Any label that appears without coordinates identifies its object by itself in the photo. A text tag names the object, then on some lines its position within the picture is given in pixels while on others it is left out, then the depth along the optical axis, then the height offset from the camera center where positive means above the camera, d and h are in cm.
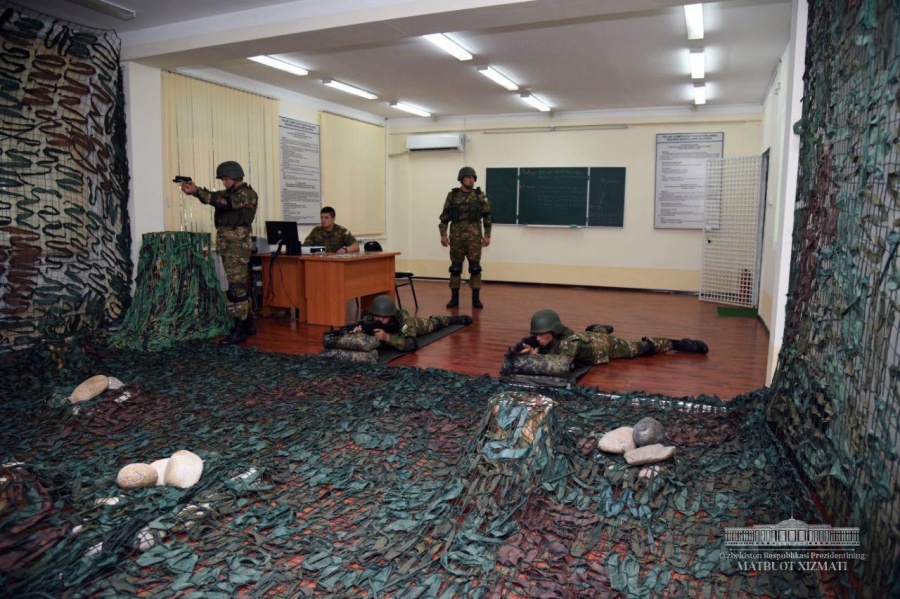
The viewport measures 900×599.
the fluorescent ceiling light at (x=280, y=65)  685 +189
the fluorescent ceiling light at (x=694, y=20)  522 +191
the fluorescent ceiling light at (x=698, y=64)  660 +192
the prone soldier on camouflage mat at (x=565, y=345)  455 -88
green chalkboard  1016 +60
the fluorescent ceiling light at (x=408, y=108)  975 +197
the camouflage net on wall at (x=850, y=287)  184 -19
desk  625 -59
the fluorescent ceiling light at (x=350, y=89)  821 +195
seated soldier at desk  738 -11
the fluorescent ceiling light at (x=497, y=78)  742 +194
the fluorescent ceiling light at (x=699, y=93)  813 +194
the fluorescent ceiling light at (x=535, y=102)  901 +197
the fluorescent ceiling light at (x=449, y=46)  615 +192
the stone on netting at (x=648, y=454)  275 -100
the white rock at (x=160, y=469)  264 -107
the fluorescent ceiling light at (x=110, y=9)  493 +179
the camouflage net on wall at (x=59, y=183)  504 +36
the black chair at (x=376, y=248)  770 -25
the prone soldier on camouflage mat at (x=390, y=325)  529 -87
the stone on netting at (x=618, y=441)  295 -101
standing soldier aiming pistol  576 -6
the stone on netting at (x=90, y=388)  368 -101
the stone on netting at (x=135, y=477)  255 -106
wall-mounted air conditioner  1070 +154
